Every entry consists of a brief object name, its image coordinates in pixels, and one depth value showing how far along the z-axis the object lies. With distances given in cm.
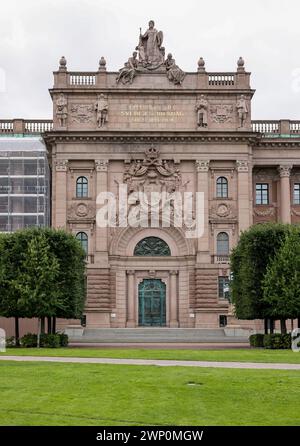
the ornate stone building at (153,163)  7944
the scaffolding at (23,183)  8188
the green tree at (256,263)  5700
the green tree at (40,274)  5628
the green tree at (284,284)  5419
